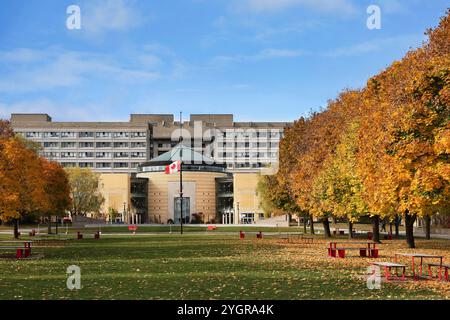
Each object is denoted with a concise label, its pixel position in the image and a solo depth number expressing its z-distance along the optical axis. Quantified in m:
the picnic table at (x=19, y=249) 37.34
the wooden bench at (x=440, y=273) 23.77
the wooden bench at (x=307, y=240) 55.58
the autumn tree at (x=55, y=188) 75.06
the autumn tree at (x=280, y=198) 71.38
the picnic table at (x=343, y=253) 35.62
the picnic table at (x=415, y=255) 24.65
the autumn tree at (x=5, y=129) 90.69
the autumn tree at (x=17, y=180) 49.00
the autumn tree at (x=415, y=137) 31.12
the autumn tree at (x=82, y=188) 120.69
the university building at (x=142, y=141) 193.12
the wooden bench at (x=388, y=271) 23.58
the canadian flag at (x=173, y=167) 102.06
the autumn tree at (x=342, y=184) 48.19
